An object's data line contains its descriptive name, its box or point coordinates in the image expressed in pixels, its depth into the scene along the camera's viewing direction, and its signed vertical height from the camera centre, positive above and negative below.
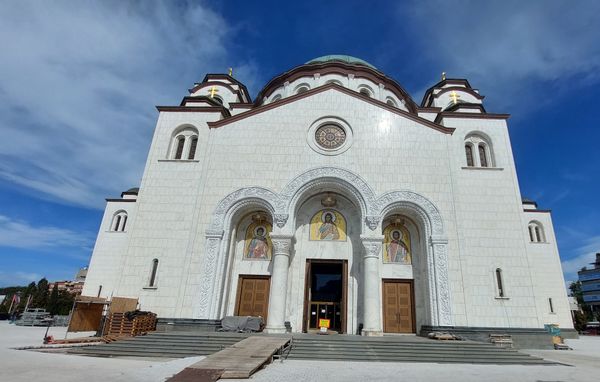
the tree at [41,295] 35.22 -0.54
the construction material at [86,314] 13.51 -0.94
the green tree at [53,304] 34.87 -1.42
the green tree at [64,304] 34.94 -1.39
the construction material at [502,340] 11.79 -0.70
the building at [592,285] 62.27 +7.95
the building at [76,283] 55.22 +1.91
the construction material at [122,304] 12.25 -0.35
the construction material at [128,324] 11.45 -1.00
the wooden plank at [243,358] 6.45 -1.27
